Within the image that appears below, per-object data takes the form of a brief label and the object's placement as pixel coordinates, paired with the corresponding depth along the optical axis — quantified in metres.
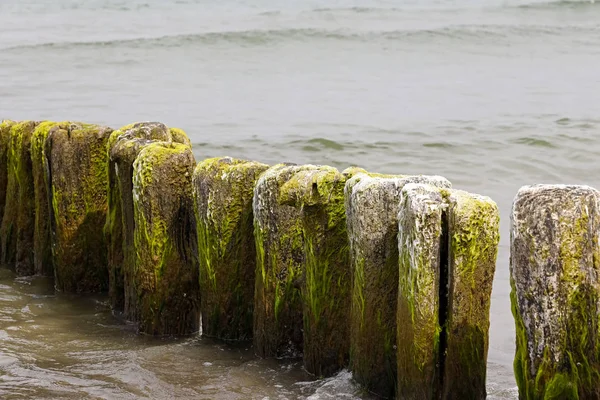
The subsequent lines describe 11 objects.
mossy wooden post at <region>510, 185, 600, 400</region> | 7.94
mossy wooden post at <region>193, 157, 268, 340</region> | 11.52
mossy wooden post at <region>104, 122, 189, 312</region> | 12.84
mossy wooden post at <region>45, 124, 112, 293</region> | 14.13
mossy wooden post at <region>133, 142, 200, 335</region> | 12.08
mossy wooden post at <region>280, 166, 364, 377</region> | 10.20
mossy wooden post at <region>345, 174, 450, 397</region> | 9.47
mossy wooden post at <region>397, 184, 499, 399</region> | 8.68
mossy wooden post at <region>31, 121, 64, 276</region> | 14.85
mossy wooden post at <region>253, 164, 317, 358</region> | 10.86
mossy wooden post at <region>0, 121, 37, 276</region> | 15.87
